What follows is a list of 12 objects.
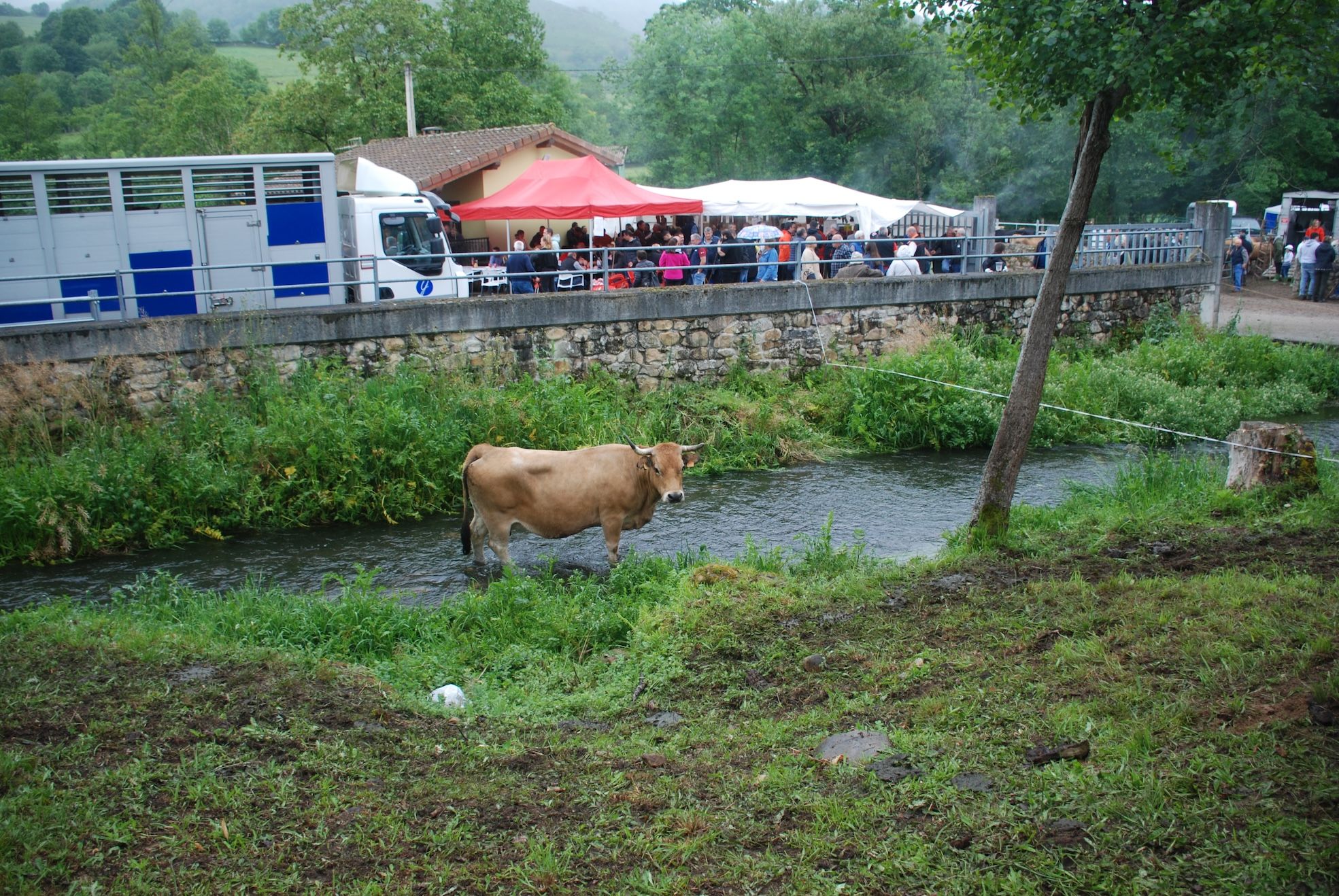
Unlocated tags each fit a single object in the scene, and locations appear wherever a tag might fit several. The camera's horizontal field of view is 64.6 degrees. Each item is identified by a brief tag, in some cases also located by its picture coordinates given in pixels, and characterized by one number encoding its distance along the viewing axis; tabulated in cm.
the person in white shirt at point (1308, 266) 2595
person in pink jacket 1736
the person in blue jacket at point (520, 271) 1625
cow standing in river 1016
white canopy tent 2155
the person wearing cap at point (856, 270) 1862
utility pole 3203
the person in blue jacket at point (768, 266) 1819
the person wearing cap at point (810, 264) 1741
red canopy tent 1775
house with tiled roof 2689
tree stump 1007
